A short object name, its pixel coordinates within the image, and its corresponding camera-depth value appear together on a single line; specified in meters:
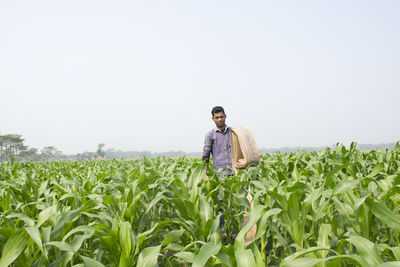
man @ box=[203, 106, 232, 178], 4.15
